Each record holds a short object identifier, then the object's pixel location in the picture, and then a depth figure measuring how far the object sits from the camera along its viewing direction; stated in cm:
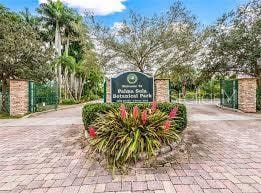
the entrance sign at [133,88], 436
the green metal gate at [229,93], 828
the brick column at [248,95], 765
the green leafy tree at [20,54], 801
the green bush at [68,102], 1408
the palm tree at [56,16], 1468
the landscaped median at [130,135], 247
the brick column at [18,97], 722
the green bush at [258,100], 785
